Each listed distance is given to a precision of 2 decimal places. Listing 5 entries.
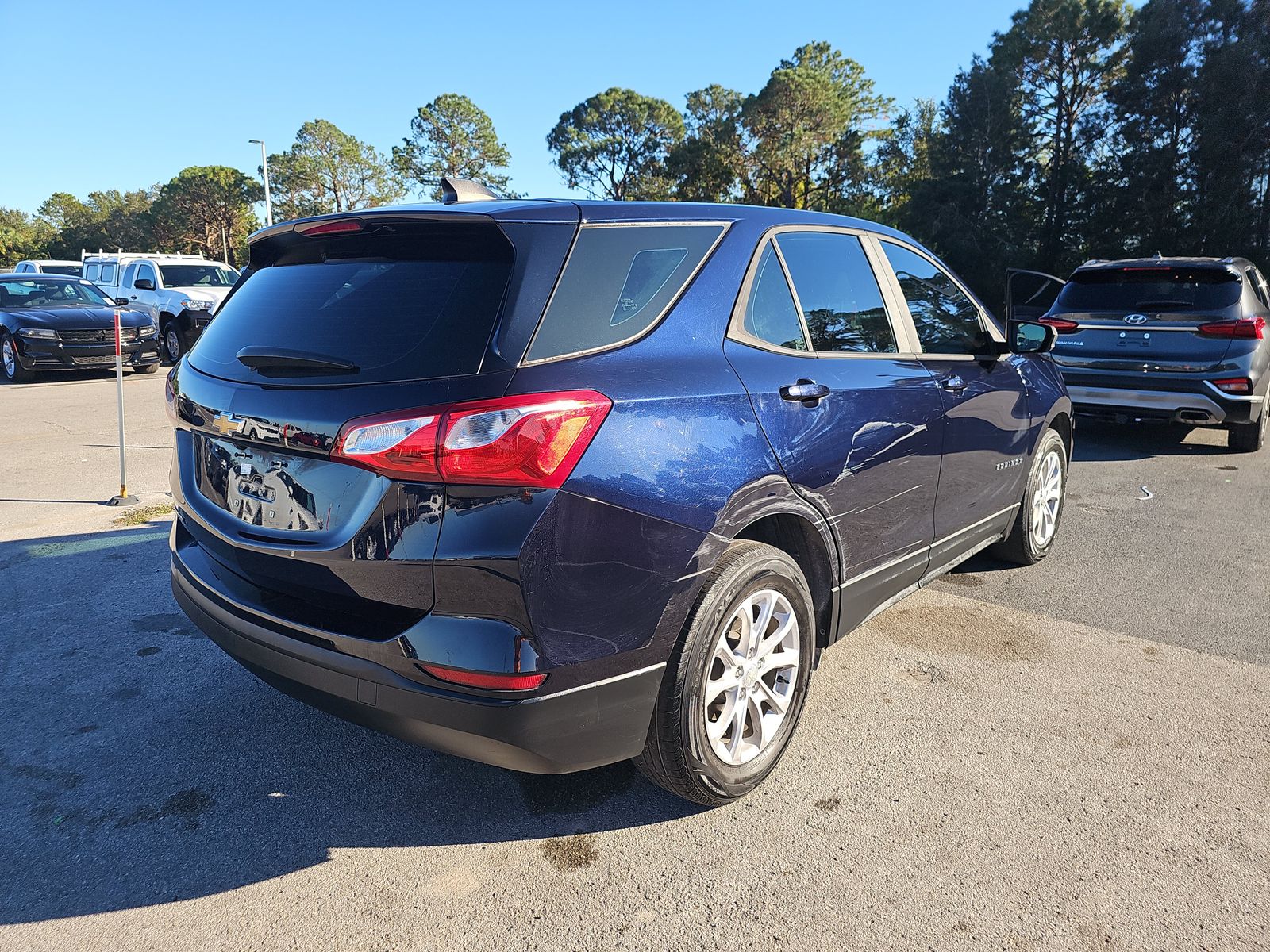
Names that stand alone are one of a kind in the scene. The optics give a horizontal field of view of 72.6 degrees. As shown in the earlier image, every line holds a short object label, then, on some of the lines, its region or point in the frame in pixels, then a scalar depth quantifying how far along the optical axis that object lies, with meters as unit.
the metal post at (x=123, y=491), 6.02
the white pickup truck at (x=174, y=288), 16.39
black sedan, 13.16
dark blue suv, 2.06
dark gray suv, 7.53
